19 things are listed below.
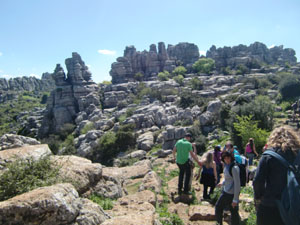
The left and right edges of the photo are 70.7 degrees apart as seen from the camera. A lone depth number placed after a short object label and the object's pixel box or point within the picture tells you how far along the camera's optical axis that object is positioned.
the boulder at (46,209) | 2.71
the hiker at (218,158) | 6.36
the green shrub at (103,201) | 4.67
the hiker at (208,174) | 5.63
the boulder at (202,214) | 4.57
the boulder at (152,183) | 6.39
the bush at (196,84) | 46.99
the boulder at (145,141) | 23.30
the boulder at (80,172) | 4.91
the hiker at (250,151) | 8.75
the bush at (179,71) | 62.75
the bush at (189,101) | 33.34
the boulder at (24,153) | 4.49
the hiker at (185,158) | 5.75
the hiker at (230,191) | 3.57
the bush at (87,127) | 34.50
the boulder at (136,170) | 9.27
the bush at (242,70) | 54.84
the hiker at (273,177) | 2.46
